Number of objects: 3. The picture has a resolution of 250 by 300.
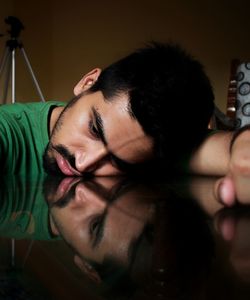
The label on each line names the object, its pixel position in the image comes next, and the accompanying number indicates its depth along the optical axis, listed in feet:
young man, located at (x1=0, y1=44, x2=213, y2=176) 2.25
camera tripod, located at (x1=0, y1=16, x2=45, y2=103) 7.27
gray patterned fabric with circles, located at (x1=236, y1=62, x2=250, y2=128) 5.78
